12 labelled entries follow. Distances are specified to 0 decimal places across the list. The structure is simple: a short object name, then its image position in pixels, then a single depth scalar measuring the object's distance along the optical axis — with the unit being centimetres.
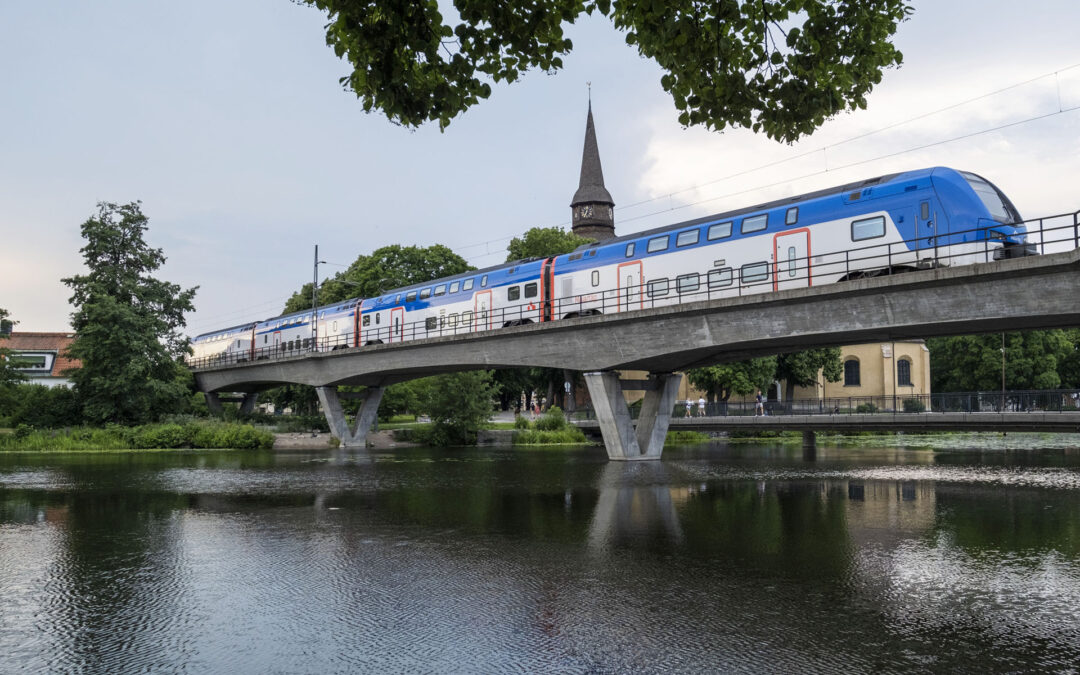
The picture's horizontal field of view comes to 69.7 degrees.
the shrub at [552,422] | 5309
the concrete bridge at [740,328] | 1984
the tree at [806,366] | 6369
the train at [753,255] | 2184
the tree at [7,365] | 4169
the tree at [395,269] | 6544
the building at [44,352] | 7350
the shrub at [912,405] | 4111
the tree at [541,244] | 6594
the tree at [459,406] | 5028
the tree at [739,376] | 5822
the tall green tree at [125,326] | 4769
